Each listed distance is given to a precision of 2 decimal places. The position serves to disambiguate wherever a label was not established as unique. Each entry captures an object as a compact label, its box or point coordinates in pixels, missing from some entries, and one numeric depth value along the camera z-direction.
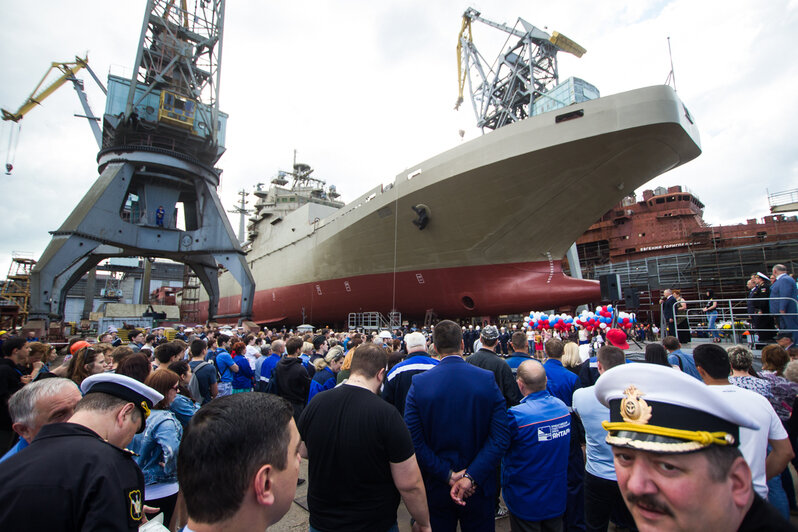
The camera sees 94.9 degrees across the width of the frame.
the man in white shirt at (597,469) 2.72
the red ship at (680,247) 23.53
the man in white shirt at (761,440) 2.01
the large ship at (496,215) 10.59
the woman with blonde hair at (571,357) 4.42
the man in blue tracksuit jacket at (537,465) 2.48
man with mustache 1.03
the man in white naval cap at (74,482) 1.10
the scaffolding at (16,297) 19.34
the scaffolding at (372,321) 15.64
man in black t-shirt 2.01
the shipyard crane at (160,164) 14.86
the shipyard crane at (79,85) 17.20
